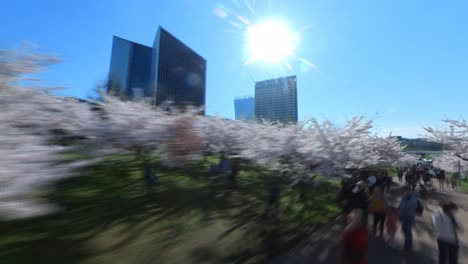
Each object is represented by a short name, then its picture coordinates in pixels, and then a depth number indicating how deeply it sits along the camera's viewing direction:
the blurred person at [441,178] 22.67
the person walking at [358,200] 8.56
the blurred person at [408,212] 6.31
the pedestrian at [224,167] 15.46
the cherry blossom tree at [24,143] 2.34
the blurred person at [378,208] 7.38
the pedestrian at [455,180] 22.64
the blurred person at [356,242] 4.47
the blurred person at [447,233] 5.04
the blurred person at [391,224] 6.34
